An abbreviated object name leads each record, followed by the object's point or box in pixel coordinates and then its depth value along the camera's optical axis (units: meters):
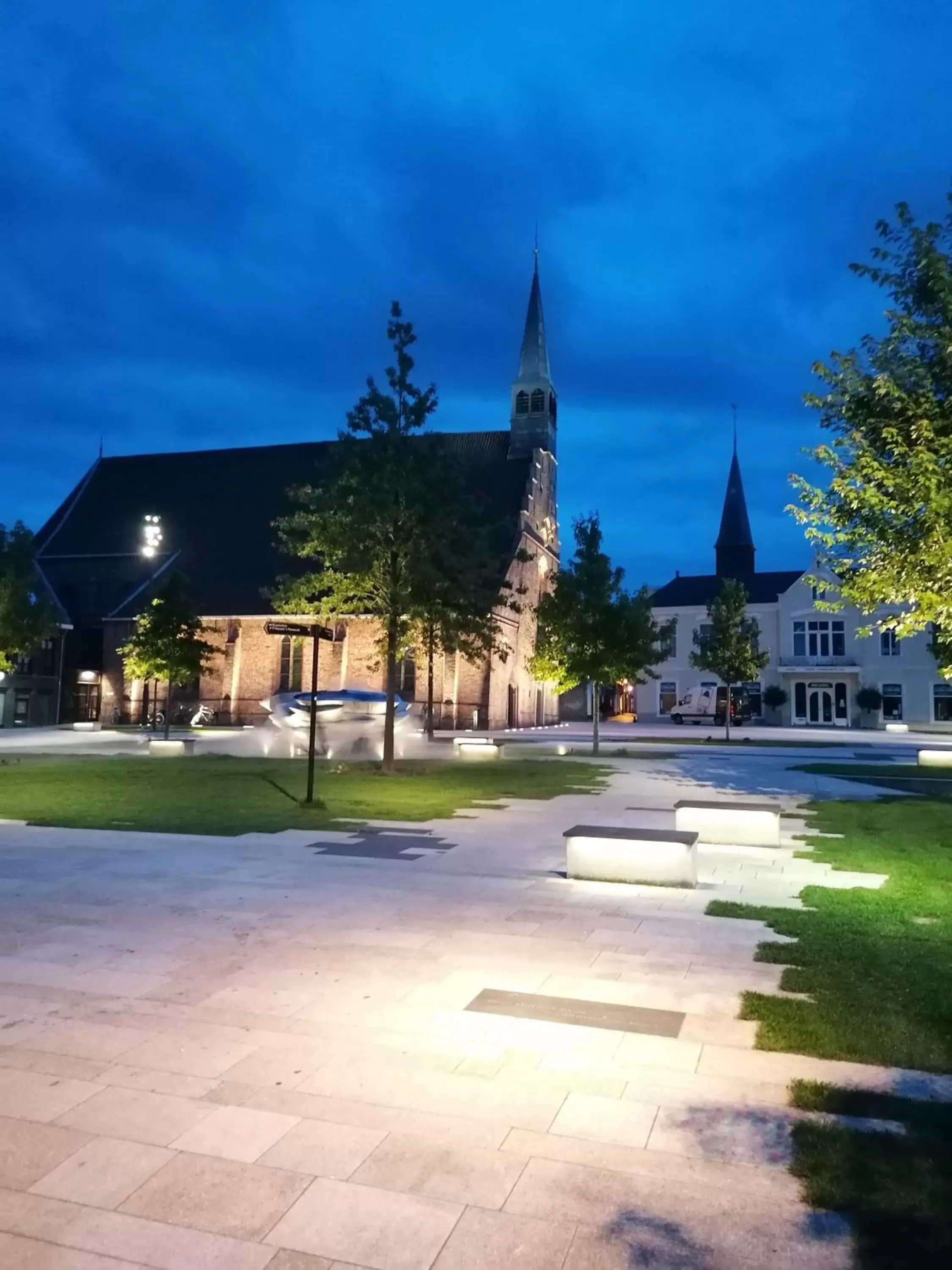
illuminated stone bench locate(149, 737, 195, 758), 28.28
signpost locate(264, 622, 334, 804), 13.70
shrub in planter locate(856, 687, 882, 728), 55.38
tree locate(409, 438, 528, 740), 21.02
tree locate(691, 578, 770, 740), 39.69
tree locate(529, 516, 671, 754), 30.88
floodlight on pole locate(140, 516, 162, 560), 47.94
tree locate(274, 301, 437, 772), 20.39
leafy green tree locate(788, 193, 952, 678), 11.34
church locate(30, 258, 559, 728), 50.50
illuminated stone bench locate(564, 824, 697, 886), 9.37
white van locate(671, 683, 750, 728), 56.06
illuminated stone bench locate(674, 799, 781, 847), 11.70
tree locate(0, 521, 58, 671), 28.45
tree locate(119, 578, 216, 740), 33.00
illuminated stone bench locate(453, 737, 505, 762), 27.22
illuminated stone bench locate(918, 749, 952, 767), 24.45
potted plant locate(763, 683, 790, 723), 58.50
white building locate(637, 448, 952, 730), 56.01
